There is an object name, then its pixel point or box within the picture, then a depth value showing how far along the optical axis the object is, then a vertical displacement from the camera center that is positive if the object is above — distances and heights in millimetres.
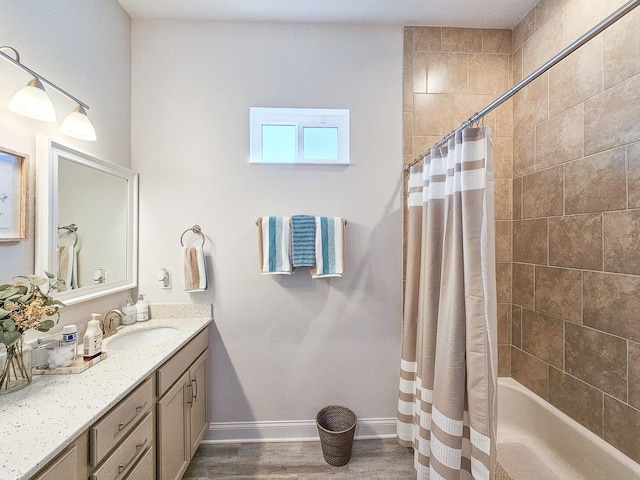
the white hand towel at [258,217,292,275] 1625 -49
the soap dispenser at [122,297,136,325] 1578 -453
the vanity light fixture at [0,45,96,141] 984 +523
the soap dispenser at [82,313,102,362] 1104 -442
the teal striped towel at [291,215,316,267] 1631 -18
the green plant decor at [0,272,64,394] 862 -281
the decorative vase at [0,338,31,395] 903 -463
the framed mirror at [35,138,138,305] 1156 +77
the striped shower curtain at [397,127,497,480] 1026 -326
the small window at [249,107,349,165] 1760 +702
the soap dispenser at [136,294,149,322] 1637 -451
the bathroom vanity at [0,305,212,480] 698 -584
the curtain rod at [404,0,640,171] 620 +524
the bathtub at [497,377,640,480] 1209 -1093
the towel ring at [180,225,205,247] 1700 +50
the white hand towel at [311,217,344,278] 1639 -61
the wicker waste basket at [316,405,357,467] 1529 -1199
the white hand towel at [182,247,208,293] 1625 -199
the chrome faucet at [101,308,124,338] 1423 -472
